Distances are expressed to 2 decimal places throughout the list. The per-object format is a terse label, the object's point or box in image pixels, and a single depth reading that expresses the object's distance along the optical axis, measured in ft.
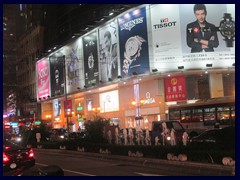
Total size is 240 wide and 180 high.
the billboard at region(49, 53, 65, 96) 199.72
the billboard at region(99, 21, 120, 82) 144.36
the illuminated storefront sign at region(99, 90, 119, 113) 162.20
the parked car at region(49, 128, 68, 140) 129.79
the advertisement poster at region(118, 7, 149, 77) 131.03
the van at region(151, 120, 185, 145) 72.52
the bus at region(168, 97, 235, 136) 91.09
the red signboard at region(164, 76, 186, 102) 129.18
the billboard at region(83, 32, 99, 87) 161.79
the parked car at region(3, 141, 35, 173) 44.75
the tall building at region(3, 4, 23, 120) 262.69
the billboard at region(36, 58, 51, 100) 219.00
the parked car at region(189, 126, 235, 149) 53.57
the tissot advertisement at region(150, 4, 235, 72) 125.90
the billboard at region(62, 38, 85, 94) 176.12
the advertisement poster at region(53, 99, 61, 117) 221.95
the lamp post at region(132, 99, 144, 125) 141.08
